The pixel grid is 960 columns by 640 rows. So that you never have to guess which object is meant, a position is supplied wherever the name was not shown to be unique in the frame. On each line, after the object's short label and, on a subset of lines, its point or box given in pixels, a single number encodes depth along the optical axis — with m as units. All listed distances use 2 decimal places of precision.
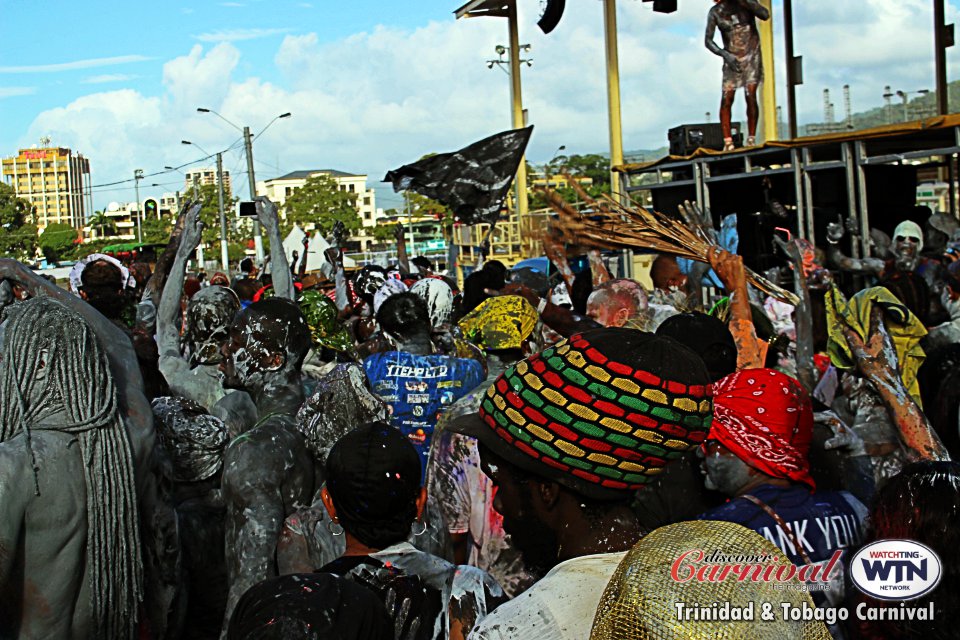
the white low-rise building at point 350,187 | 168.62
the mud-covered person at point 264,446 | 3.75
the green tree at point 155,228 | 75.59
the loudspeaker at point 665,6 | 18.27
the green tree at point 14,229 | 69.56
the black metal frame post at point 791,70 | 17.36
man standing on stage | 12.90
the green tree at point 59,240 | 79.69
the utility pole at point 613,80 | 19.21
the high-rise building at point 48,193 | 192.16
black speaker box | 13.15
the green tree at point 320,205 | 76.31
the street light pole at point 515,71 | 25.57
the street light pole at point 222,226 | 42.05
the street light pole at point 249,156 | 42.88
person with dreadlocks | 2.90
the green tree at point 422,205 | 66.50
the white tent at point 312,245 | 16.59
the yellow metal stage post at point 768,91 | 17.02
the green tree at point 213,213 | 76.94
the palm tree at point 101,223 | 93.50
